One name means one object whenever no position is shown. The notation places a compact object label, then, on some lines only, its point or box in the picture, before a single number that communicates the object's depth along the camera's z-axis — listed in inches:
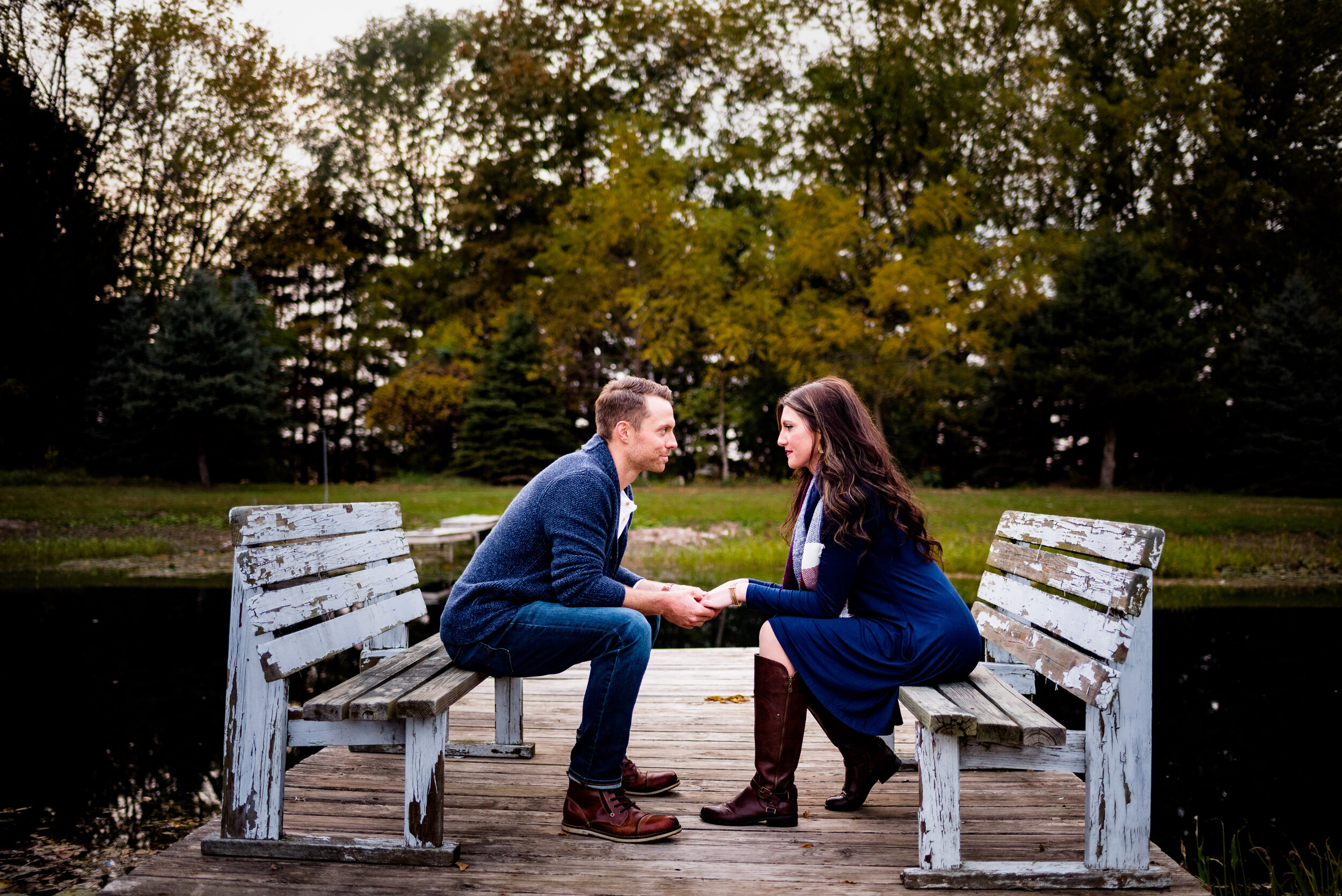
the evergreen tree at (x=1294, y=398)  746.8
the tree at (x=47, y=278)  739.4
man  111.1
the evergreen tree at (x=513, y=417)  855.1
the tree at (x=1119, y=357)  805.2
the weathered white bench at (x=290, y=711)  101.5
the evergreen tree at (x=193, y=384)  775.1
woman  111.3
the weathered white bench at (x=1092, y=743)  95.2
